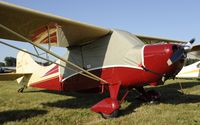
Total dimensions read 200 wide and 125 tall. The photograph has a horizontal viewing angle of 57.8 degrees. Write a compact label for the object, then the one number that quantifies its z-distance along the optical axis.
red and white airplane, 4.03
